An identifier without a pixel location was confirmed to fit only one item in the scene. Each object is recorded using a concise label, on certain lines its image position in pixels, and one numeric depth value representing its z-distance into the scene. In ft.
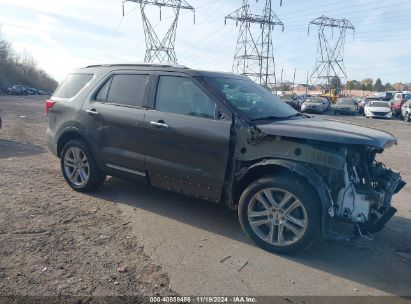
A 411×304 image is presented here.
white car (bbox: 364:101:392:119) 99.04
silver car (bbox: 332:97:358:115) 112.88
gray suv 13.10
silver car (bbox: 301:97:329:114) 114.21
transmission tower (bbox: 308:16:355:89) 192.13
